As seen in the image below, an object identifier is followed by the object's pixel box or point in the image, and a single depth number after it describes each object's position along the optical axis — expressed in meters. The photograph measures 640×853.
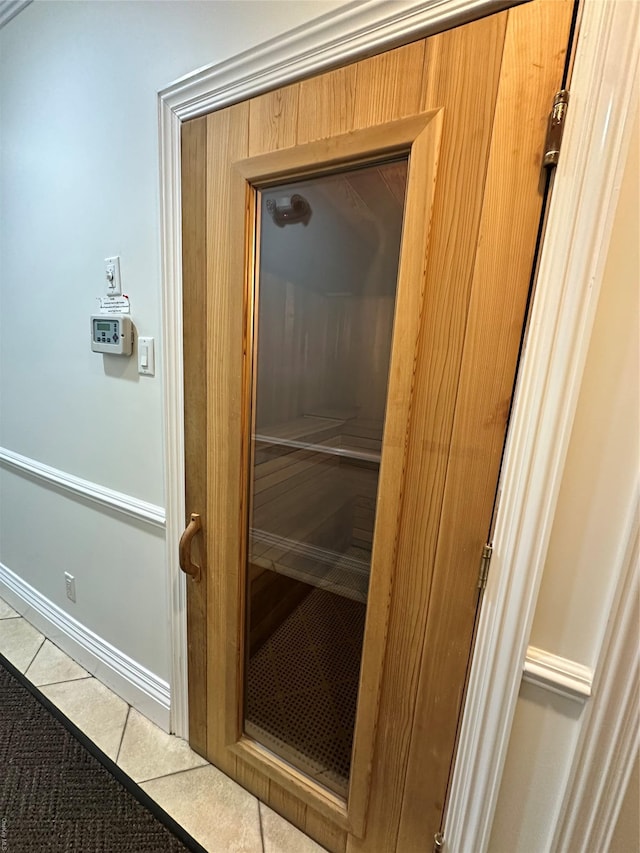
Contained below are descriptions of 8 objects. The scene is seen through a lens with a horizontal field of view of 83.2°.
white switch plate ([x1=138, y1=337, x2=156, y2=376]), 1.17
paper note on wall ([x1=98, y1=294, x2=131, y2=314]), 1.21
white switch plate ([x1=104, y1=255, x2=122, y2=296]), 1.21
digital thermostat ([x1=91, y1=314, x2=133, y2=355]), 1.20
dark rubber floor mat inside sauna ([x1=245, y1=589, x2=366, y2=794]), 1.16
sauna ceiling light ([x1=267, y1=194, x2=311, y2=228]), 0.94
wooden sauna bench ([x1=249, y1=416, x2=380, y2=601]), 1.03
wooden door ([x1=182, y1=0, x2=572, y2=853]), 0.65
